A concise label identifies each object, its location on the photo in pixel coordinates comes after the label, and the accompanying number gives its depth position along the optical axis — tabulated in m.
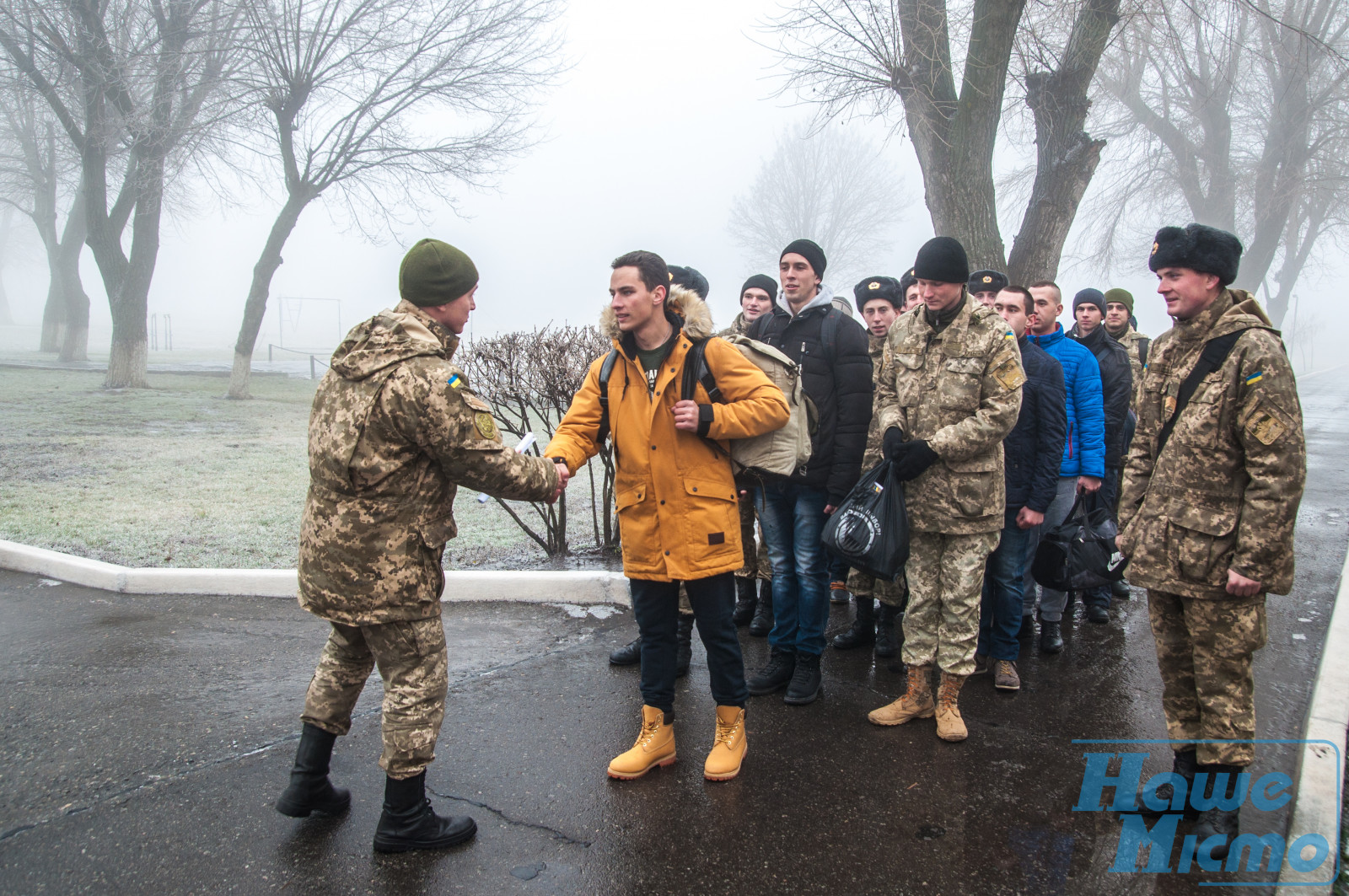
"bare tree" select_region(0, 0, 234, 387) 15.16
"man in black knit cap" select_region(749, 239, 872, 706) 3.93
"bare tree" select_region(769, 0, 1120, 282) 8.03
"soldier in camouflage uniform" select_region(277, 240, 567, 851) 2.57
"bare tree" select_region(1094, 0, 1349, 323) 20.97
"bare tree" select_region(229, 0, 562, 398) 15.79
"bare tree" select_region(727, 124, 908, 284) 44.88
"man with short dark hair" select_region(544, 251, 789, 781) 3.09
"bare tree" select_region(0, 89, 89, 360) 25.14
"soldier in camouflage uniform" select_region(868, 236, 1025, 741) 3.57
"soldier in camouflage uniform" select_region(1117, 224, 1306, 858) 2.78
